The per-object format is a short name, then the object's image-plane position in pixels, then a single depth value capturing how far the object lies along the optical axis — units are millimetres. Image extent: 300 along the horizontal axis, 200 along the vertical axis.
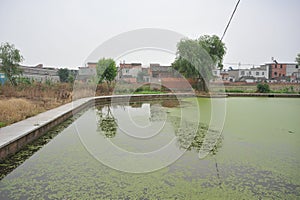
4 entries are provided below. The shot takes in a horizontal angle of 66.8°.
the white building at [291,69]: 34500
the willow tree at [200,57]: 16080
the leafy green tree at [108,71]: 14562
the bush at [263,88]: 18172
